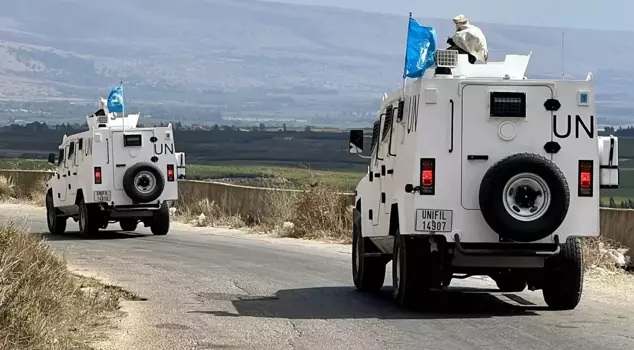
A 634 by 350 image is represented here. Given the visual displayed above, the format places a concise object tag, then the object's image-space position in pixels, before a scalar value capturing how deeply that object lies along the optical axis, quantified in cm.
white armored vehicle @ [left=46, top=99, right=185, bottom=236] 2808
